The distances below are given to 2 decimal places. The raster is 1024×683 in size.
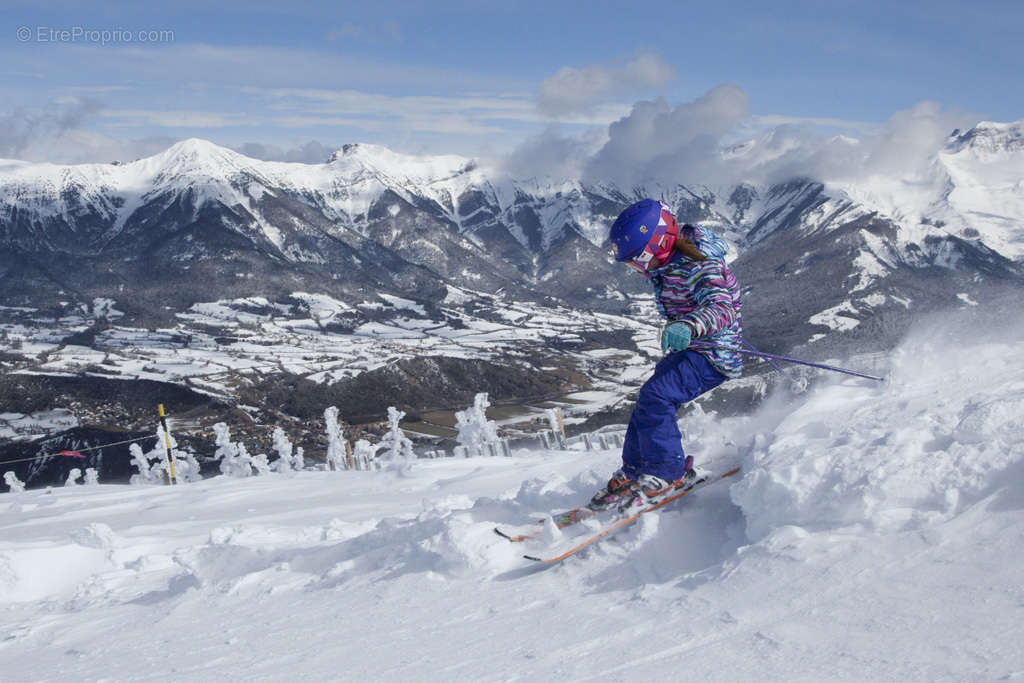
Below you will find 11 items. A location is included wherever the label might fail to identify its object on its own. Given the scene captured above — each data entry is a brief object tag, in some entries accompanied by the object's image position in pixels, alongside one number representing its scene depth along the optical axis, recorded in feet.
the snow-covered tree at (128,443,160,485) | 133.28
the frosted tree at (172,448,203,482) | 135.23
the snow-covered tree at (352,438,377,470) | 99.79
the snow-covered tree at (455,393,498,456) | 115.75
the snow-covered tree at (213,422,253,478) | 140.97
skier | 20.02
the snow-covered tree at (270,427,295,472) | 132.98
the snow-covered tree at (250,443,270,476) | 136.60
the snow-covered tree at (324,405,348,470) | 147.84
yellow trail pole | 70.28
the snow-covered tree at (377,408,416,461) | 126.52
